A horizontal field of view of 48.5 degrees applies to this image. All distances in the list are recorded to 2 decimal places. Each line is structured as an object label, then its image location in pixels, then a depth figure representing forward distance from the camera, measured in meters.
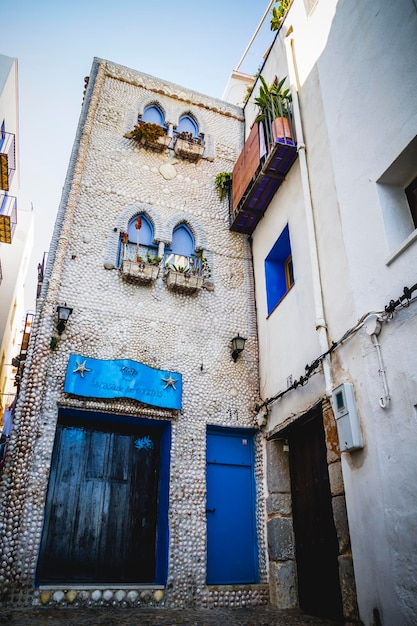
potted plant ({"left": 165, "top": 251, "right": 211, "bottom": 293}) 8.77
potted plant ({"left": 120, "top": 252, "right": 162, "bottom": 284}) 8.51
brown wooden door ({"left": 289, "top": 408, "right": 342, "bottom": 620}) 5.96
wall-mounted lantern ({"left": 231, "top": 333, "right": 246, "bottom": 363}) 8.38
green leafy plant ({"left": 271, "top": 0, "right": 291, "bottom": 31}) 9.88
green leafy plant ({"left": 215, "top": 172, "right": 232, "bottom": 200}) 10.46
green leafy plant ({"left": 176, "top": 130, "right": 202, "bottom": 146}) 10.68
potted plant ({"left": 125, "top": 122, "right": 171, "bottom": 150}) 10.18
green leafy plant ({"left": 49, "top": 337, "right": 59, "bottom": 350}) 7.54
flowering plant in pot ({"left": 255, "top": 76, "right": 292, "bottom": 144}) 8.07
